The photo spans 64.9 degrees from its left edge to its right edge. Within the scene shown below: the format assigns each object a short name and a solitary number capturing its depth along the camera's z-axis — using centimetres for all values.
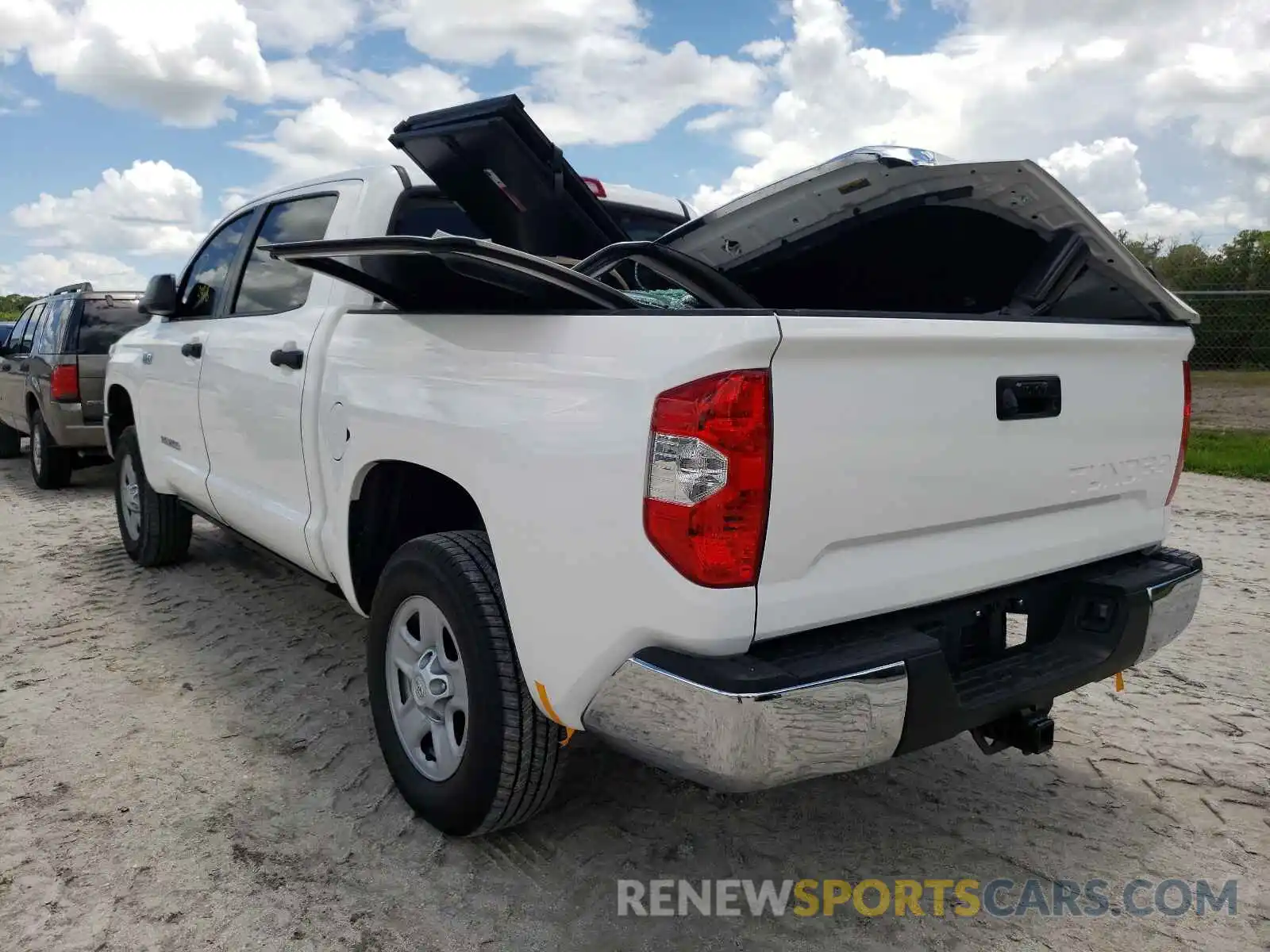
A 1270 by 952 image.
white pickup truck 205
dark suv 891
